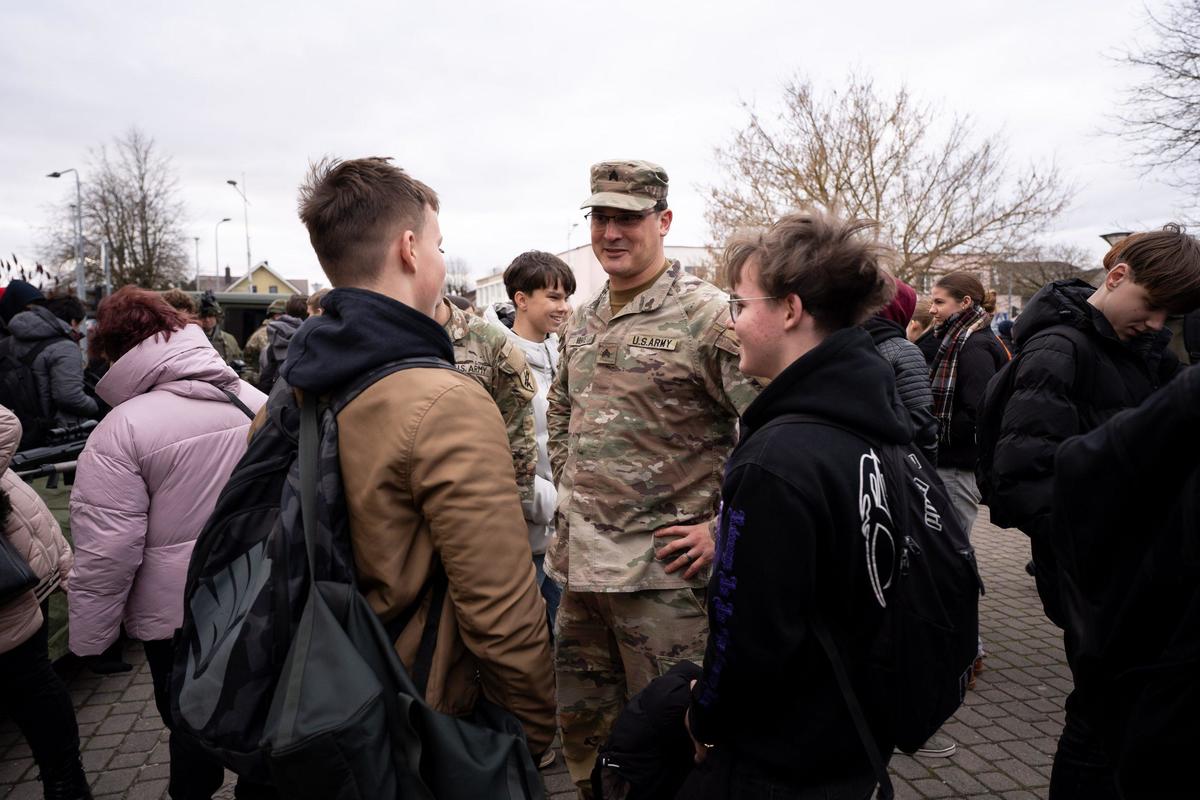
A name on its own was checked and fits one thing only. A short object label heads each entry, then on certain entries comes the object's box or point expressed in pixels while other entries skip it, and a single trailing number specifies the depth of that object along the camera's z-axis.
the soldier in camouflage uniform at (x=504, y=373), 3.68
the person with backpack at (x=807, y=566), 1.47
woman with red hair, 2.58
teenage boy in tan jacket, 1.55
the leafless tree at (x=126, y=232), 37.66
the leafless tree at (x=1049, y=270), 47.00
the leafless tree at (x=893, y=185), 19.39
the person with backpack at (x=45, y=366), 6.16
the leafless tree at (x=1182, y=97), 13.09
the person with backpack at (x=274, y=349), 4.77
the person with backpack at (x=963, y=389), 4.68
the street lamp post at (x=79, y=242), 28.97
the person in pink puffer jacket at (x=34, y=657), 2.63
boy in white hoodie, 4.26
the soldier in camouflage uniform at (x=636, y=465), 2.46
